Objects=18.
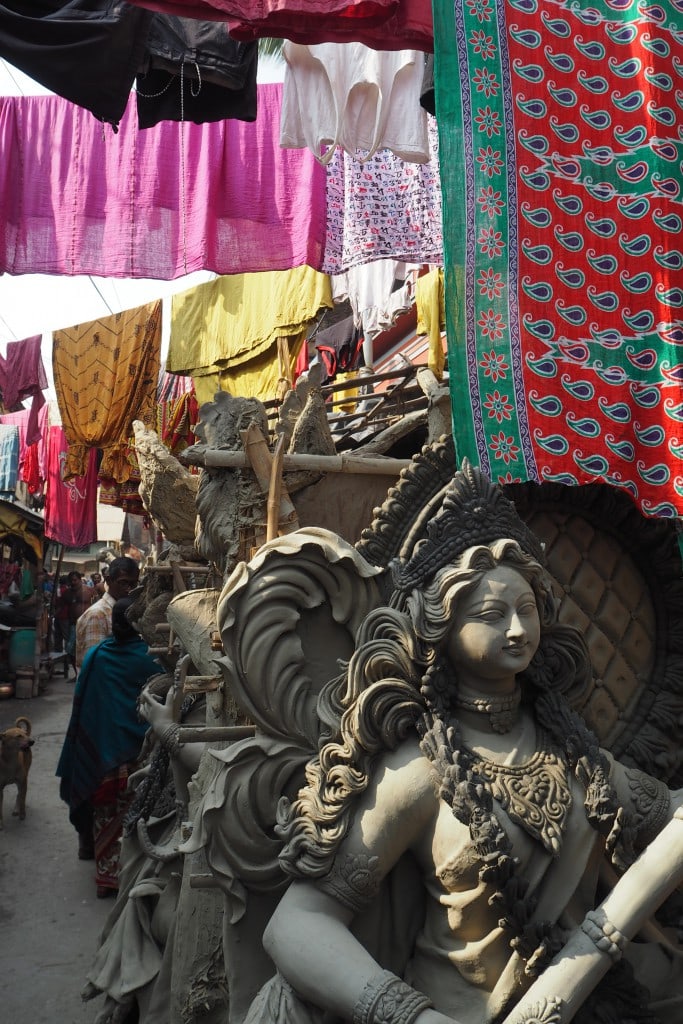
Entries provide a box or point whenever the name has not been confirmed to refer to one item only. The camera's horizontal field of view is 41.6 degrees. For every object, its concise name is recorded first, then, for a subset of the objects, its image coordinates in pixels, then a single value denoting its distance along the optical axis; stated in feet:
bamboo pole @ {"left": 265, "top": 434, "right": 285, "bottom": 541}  9.86
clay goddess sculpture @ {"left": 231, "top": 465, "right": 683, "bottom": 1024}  6.49
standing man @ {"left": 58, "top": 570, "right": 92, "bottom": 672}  59.47
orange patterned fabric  28.02
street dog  24.62
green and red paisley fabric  9.37
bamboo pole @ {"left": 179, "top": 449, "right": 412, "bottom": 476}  10.57
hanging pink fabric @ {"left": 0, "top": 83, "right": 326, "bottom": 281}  18.08
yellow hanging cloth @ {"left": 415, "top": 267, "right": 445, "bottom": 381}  19.97
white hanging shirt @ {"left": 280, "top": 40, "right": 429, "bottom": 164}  13.42
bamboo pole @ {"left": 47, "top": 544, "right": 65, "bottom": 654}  57.77
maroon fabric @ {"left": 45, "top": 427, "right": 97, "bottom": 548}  47.88
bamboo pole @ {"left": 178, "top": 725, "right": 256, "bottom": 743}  8.54
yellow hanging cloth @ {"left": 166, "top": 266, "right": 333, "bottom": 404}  22.16
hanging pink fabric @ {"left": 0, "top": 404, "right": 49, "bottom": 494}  49.78
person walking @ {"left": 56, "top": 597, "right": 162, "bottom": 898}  19.40
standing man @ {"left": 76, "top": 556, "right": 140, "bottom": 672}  22.38
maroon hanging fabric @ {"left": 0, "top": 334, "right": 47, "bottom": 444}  36.58
